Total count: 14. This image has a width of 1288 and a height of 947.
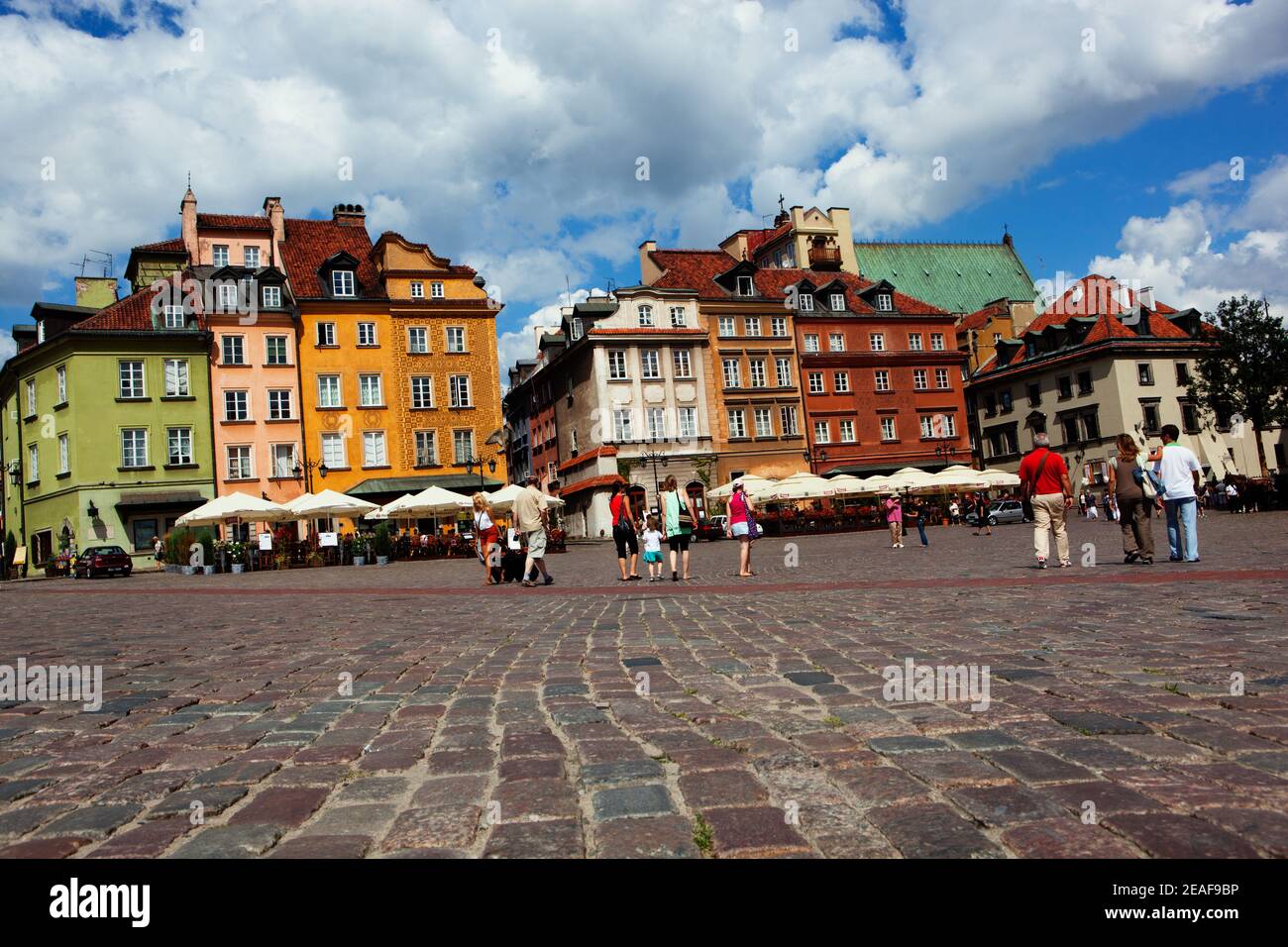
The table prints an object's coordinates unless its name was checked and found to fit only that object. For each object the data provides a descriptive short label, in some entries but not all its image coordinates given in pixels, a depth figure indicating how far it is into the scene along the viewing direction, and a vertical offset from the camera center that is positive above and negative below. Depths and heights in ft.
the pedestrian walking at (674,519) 56.13 +0.46
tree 165.27 +21.05
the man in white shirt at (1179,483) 42.34 +0.33
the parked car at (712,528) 141.90 -0.54
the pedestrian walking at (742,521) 54.08 +0.07
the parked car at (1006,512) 163.12 -1.46
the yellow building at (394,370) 158.51 +29.56
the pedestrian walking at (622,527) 59.00 +0.25
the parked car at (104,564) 117.80 +0.58
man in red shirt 45.06 +0.44
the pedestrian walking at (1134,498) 44.32 -0.18
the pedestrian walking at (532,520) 53.98 +1.00
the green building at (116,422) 143.54 +21.96
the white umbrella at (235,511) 113.60 +5.51
